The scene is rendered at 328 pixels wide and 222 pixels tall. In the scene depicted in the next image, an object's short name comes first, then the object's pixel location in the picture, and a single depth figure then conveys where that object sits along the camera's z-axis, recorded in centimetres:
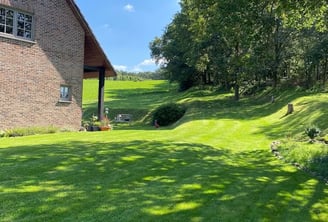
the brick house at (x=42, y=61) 1788
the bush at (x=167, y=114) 2930
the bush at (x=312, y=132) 1522
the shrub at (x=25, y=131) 1706
